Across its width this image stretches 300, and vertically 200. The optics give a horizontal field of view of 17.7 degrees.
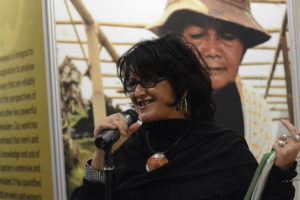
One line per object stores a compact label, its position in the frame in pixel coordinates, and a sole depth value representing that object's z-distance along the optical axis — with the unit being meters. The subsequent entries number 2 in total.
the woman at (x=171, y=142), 2.55
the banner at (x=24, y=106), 3.10
